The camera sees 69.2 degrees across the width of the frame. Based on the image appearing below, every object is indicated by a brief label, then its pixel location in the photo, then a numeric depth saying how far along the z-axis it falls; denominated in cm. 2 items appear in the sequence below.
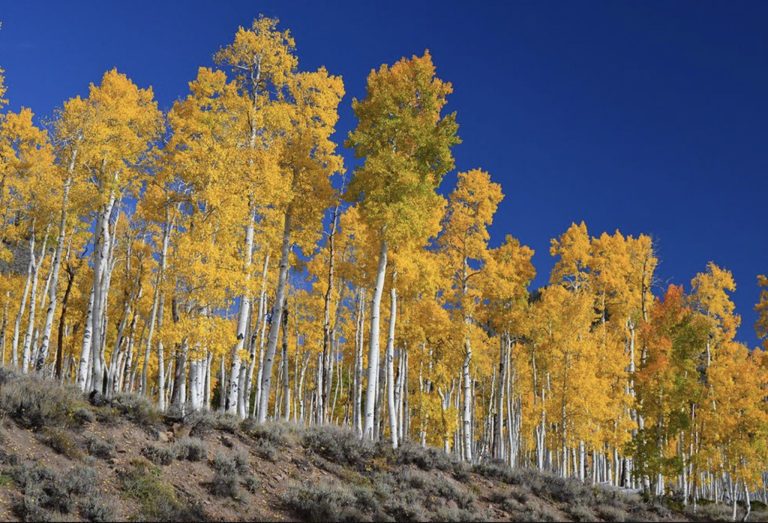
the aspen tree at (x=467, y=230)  2478
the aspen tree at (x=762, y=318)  2756
